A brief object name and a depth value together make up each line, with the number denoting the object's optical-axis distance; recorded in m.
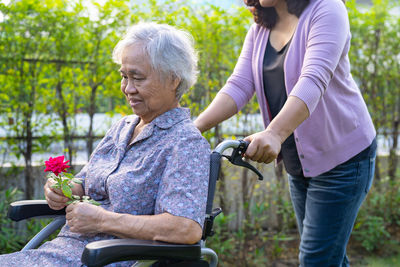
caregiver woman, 2.22
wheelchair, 1.72
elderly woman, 1.93
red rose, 1.97
